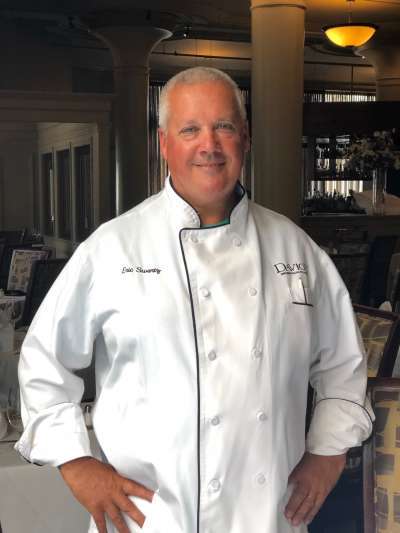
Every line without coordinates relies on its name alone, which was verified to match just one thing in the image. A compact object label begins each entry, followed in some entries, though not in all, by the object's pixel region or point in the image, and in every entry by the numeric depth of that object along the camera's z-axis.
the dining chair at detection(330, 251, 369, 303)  5.07
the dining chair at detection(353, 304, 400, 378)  2.58
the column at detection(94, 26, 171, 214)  9.53
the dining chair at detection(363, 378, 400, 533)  1.80
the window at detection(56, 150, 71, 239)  9.11
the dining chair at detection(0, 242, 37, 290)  7.08
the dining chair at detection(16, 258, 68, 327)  4.63
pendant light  8.10
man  1.44
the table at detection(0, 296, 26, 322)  4.32
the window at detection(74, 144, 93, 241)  8.42
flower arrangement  7.60
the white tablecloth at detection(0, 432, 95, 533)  1.99
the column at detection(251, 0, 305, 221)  5.99
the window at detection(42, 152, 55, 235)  9.80
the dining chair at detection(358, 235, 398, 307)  6.20
